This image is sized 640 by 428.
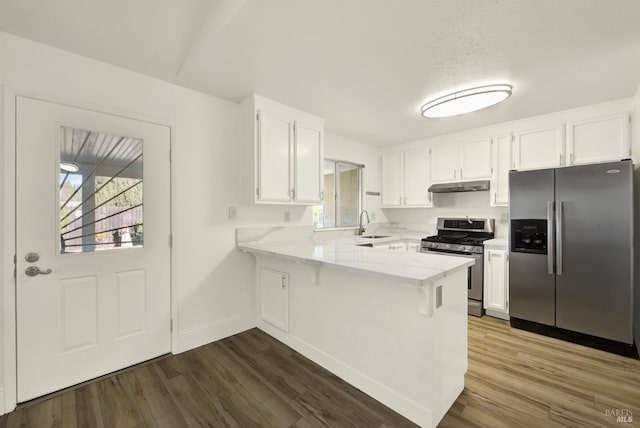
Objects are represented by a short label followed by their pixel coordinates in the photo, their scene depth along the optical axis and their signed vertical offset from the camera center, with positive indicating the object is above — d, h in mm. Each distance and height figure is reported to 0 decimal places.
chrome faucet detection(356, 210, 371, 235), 4219 -254
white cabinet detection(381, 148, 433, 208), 4152 +518
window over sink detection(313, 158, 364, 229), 3934 +235
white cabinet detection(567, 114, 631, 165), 2725 +739
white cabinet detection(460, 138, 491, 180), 3555 +692
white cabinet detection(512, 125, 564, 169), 3059 +728
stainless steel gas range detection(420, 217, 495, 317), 3303 -382
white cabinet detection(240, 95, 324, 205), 2654 +597
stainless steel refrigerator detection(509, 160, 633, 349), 2428 -357
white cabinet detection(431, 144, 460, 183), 3834 +688
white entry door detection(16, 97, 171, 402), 1839 -236
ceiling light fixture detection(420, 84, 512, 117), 2375 +1000
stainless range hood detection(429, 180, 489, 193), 3551 +341
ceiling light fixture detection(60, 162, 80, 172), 1956 +322
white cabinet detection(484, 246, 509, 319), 3127 -791
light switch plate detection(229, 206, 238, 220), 2779 -9
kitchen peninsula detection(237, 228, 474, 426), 1602 -746
